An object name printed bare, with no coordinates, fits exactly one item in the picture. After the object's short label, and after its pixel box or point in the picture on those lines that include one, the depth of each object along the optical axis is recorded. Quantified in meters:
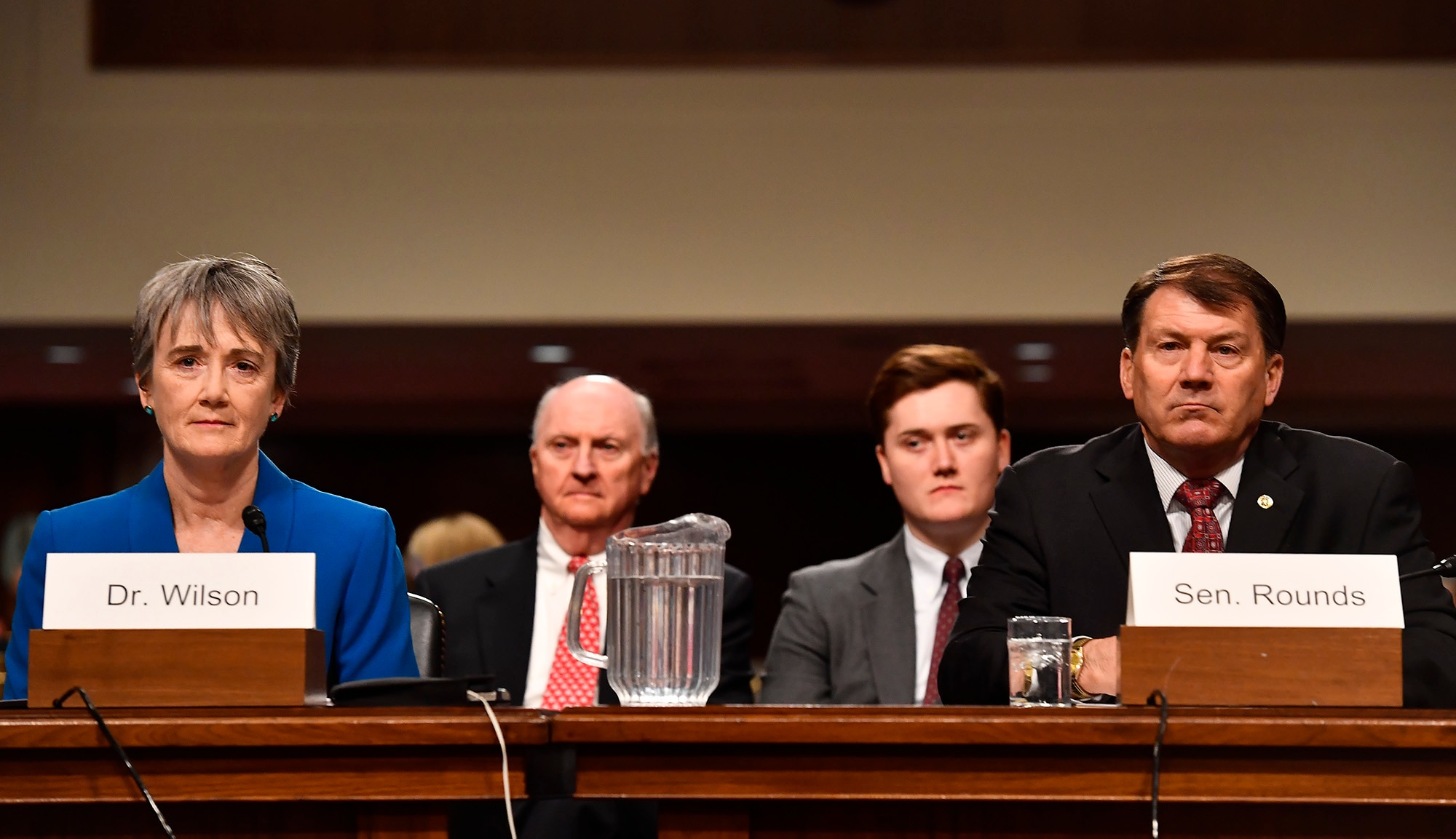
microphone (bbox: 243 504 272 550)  5.48
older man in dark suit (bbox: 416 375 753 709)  6.30
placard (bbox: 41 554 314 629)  5.28
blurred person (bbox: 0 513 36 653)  16.61
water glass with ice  5.45
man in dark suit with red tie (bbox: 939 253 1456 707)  5.69
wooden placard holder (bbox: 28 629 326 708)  5.25
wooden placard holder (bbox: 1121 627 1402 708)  5.26
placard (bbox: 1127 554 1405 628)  5.29
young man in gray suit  6.36
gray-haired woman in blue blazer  5.54
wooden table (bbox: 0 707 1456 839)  5.15
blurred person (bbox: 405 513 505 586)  9.36
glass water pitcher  5.45
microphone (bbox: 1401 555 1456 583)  5.39
